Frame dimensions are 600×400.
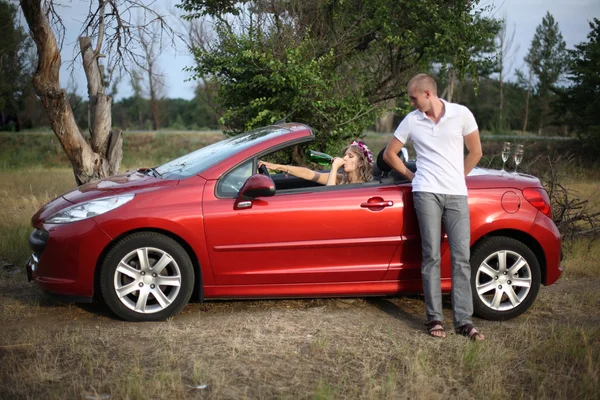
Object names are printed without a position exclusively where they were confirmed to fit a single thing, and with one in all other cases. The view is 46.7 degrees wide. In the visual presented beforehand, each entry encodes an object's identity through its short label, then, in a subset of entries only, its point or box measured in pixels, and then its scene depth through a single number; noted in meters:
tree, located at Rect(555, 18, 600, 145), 22.81
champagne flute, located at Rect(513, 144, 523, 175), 7.07
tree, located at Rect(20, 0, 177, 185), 9.32
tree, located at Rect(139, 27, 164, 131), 10.02
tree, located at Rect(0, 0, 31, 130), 34.94
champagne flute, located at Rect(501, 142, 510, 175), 6.71
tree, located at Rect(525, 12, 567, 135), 42.12
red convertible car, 5.18
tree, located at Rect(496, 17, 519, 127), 40.09
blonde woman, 5.98
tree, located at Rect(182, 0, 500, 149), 12.43
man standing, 5.08
